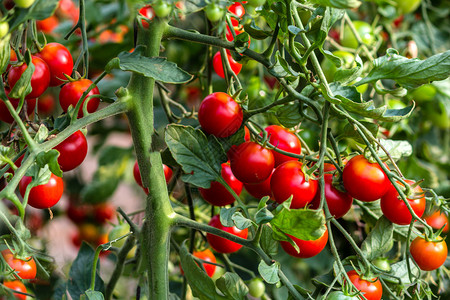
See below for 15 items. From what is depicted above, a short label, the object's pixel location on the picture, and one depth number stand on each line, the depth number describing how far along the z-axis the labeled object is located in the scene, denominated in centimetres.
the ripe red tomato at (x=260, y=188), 74
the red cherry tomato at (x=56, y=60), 73
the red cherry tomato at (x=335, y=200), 73
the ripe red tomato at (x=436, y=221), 80
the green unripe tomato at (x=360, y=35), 96
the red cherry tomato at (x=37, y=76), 69
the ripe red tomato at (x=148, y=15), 70
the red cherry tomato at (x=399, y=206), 72
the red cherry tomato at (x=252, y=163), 71
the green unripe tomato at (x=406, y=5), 102
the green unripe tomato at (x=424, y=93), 102
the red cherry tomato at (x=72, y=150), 70
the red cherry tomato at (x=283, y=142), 75
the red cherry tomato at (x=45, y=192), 70
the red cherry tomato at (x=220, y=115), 72
